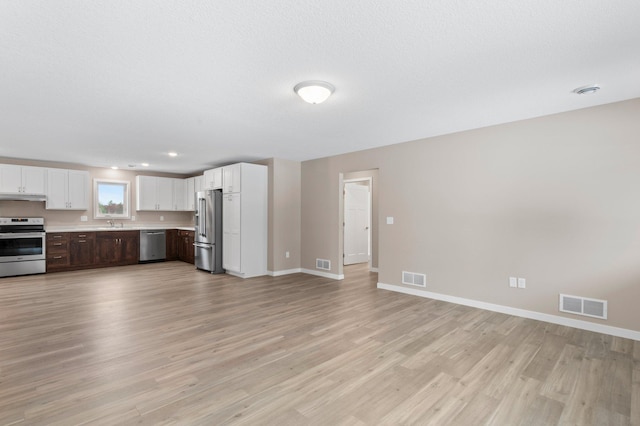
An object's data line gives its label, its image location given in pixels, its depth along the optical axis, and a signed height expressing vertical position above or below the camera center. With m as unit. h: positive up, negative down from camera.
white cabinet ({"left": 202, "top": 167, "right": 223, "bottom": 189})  6.73 +0.78
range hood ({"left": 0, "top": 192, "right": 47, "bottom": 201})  6.28 +0.38
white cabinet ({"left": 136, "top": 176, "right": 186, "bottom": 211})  8.12 +0.56
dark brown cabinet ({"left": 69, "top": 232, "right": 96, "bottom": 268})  6.89 -0.74
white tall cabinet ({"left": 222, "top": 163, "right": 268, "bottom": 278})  6.20 -0.11
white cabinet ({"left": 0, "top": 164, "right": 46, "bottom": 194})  6.34 +0.75
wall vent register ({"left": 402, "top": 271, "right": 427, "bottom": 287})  4.86 -1.04
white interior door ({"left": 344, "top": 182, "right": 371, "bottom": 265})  7.71 -0.23
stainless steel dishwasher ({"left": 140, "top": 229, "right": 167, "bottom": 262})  7.88 -0.78
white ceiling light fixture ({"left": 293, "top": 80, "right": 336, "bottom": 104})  2.81 +1.12
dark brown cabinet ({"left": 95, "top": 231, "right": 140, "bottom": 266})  7.25 -0.78
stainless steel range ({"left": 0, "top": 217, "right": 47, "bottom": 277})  6.18 -0.61
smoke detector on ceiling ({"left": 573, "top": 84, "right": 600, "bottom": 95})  2.90 +1.15
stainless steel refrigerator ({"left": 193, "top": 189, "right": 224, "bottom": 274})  6.59 -0.33
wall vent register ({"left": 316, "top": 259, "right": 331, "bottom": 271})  6.29 -1.03
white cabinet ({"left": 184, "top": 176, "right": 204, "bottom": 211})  8.26 +0.68
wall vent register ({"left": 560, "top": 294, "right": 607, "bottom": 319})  3.38 -1.04
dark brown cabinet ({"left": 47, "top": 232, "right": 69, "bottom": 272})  6.64 -0.77
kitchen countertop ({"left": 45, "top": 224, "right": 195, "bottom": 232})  6.97 -0.32
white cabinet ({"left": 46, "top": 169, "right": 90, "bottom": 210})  6.89 +0.58
